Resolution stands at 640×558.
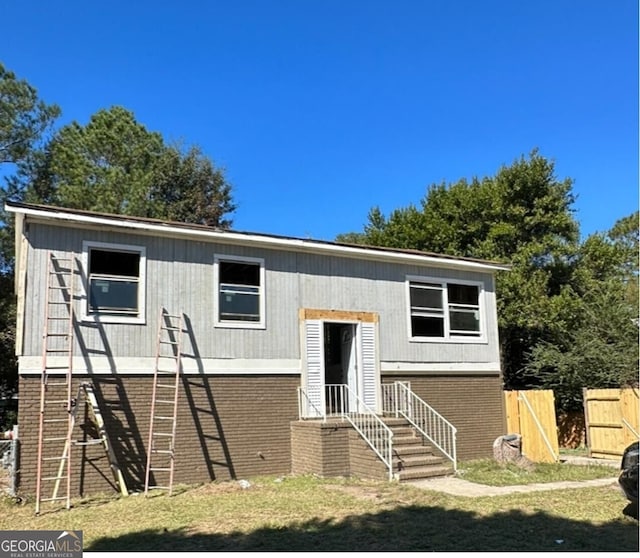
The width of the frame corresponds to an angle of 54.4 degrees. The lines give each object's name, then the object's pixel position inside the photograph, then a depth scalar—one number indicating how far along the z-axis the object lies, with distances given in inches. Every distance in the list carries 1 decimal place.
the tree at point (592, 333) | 746.2
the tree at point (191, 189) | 1179.3
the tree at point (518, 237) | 909.2
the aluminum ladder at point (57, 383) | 401.1
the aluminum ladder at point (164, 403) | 438.3
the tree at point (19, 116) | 913.5
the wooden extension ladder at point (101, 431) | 419.2
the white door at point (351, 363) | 543.8
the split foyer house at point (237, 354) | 423.2
